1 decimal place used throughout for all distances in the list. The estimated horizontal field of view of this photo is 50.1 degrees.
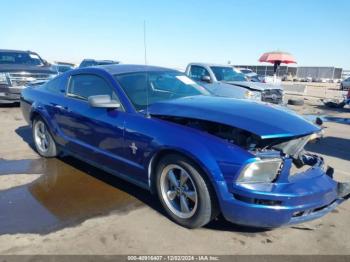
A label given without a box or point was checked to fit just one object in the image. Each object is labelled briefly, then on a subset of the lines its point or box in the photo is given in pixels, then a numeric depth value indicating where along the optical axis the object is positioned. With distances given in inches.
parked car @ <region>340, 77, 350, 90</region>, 1277.6
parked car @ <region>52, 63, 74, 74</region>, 810.7
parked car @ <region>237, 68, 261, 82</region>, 514.4
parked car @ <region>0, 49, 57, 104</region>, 435.2
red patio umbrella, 1157.1
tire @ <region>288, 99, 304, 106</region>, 628.1
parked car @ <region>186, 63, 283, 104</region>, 433.1
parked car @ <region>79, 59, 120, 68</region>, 768.5
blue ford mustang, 123.9
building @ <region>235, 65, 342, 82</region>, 2283.5
